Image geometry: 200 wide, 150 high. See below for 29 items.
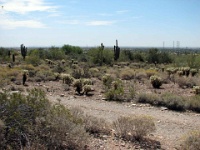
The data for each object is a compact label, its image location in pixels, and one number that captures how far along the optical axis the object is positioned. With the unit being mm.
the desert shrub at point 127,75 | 29298
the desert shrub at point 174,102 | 15445
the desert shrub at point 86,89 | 20000
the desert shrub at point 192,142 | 7680
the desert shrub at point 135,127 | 9078
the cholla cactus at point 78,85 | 20625
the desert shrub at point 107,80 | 20703
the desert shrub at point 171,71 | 30975
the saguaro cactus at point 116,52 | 52906
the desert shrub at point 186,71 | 30659
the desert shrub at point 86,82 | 22483
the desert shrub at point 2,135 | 6648
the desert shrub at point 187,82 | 23547
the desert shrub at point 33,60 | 42309
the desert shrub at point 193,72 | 30286
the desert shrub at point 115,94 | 17906
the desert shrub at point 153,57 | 55219
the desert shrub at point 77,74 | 28078
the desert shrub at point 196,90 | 19456
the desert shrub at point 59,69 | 33762
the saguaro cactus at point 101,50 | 47469
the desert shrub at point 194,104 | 15250
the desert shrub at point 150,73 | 30105
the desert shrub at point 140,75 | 29144
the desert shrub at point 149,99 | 16612
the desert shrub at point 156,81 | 23031
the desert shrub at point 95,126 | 9500
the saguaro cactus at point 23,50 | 54644
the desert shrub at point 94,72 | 29672
